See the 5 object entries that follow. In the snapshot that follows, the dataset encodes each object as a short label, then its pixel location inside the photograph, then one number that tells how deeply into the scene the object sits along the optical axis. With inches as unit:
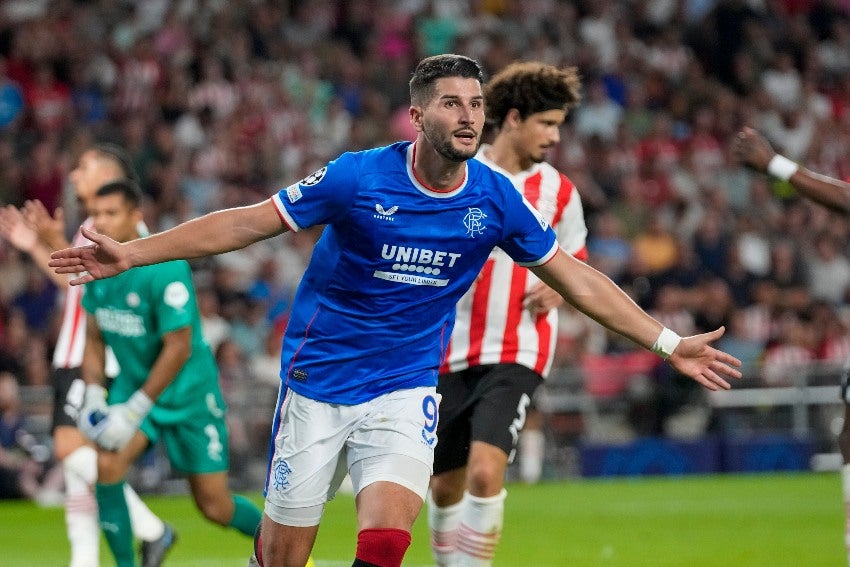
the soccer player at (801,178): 593.3
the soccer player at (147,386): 660.7
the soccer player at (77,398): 717.9
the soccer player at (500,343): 627.2
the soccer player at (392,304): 492.4
